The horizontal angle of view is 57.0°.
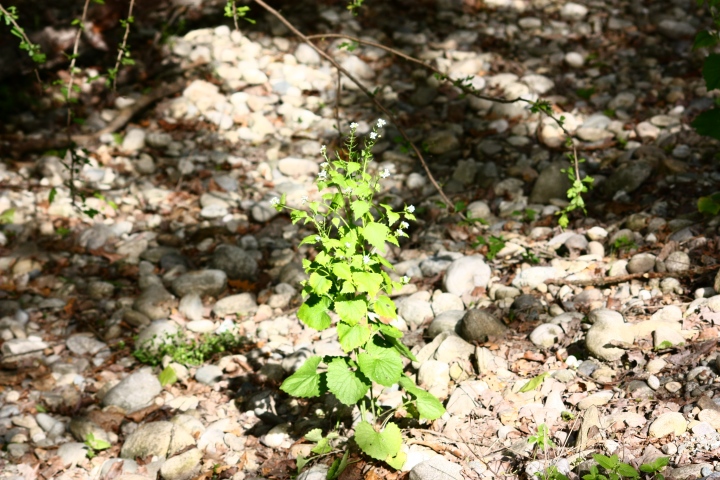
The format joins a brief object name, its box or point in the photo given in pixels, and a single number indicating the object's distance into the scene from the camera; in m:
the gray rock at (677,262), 3.47
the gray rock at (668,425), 2.50
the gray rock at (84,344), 4.01
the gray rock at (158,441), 3.21
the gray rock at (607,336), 3.05
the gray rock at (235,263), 4.50
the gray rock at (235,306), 4.20
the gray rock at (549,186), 4.67
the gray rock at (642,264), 3.56
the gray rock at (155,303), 4.22
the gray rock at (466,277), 3.92
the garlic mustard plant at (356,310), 2.56
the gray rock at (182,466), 3.05
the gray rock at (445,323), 3.56
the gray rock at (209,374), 3.67
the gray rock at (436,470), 2.56
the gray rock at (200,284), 4.33
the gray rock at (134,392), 3.57
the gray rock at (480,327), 3.40
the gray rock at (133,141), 5.70
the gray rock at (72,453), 3.24
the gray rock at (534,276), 3.79
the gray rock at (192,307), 4.20
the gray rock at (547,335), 3.29
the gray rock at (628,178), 4.43
